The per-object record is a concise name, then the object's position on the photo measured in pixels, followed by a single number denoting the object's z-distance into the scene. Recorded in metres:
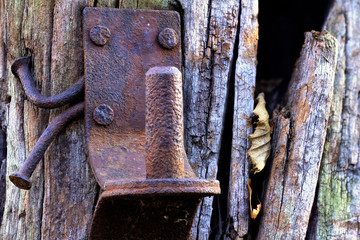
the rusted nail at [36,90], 0.65
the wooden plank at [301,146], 0.67
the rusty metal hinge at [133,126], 0.60
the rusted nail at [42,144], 0.63
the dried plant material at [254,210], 0.67
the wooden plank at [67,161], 0.65
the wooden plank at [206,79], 0.67
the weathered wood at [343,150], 0.69
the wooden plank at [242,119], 0.67
